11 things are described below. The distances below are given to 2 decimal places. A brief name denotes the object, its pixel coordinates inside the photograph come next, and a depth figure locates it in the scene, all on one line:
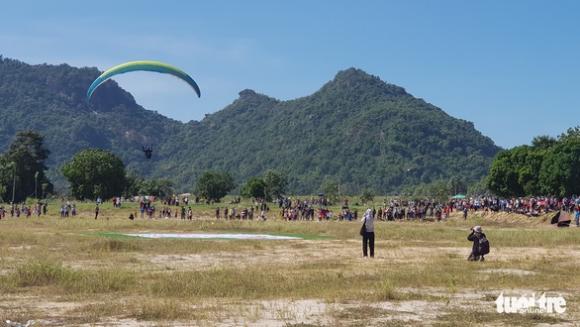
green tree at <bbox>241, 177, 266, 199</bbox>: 118.94
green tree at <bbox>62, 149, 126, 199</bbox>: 106.62
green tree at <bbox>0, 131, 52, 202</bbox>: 108.19
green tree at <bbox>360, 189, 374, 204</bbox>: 105.70
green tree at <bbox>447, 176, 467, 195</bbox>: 149.00
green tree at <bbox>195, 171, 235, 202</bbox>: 120.12
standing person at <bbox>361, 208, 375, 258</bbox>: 21.14
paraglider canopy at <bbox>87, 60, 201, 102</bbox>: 36.50
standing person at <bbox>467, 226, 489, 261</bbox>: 19.44
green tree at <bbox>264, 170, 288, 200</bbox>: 127.59
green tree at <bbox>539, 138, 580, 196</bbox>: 77.12
